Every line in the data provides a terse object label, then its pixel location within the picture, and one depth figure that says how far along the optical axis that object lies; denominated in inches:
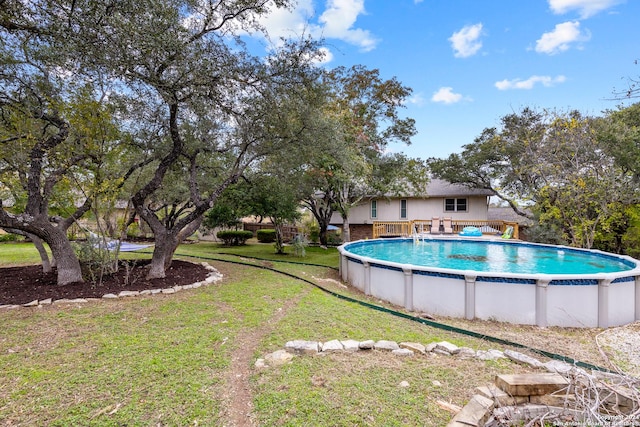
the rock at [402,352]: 147.5
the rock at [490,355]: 145.3
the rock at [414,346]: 150.3
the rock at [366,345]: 152.0
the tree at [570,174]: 446.3
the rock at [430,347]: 152.2
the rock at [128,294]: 243.9
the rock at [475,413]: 92.0
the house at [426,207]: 795.4
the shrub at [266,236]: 829.4
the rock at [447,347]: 150.1
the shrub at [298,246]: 546.8
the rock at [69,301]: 219.0
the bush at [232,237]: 737.0
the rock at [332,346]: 148.8
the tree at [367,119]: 570.3
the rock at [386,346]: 153.0
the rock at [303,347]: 146.4
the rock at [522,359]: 137.1
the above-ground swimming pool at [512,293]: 225.9
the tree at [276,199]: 425.4
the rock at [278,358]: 136.9
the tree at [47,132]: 219.3
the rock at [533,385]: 104.0
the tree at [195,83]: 188.7
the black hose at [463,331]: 154.5
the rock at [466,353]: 146.7
